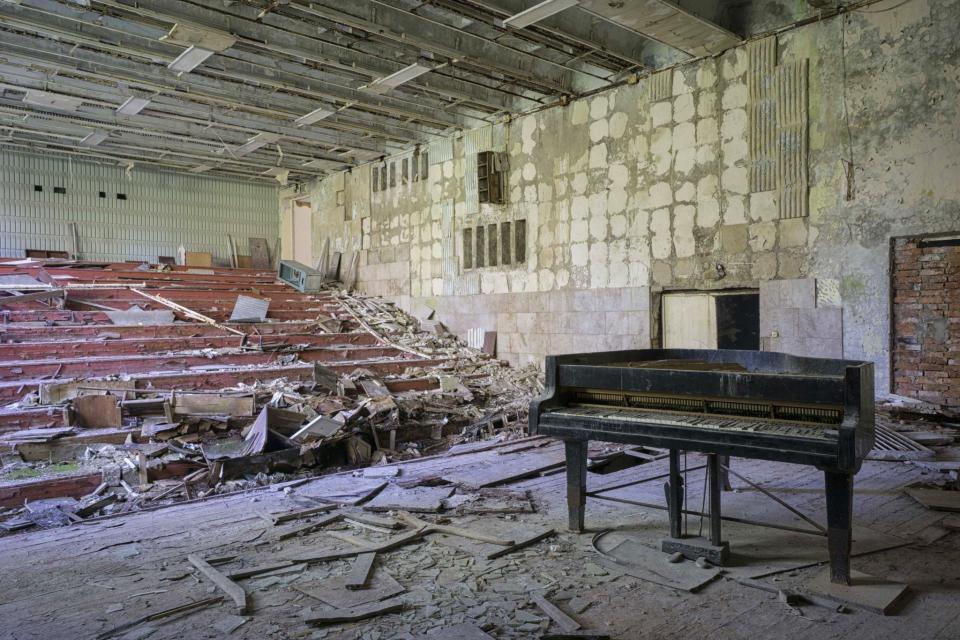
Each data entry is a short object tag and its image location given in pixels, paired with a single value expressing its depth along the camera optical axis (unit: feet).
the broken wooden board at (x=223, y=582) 10.64
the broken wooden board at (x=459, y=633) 9.59
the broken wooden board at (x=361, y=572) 11.33
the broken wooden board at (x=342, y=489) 17.17
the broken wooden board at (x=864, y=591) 10.23
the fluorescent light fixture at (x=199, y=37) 27.32
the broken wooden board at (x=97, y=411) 24.52
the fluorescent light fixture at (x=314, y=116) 40.11
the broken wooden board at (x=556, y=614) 9.80
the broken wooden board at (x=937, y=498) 15.07
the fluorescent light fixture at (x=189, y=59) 30.04
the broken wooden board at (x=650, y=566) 11.37
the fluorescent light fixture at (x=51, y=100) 36.75
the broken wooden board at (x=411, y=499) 16.08
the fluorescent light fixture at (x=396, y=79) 32.39
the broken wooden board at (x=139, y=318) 34.76
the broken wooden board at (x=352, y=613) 10.04
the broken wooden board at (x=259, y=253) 65.46
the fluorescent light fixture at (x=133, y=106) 37.96
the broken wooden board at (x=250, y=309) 39.72
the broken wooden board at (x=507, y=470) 18.60
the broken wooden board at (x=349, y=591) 10.81
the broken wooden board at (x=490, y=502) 15.80
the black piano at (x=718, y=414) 10.34
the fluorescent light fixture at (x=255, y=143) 46.12
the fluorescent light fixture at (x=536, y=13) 24.65
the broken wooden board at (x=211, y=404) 25.62
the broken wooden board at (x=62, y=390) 25.05
